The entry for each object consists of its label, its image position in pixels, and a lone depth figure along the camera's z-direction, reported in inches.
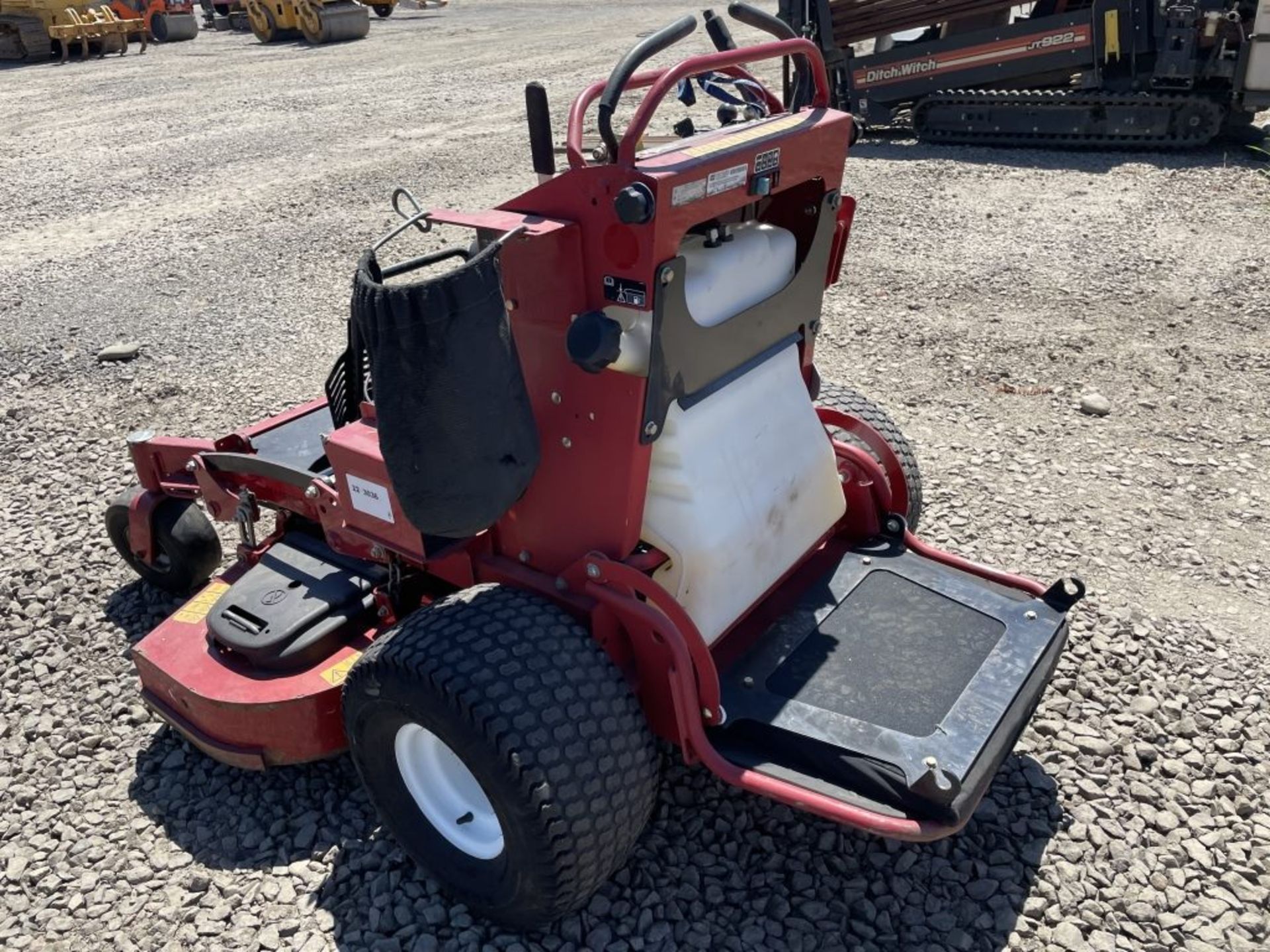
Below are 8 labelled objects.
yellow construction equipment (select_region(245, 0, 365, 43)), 837.8
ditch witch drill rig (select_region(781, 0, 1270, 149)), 379.6
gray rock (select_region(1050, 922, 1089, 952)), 108.9
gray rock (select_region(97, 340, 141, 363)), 256.5
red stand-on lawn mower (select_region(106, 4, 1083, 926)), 97.4
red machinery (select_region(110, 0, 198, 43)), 852.0
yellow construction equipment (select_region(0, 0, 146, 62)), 780.6
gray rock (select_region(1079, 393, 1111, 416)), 214.4
